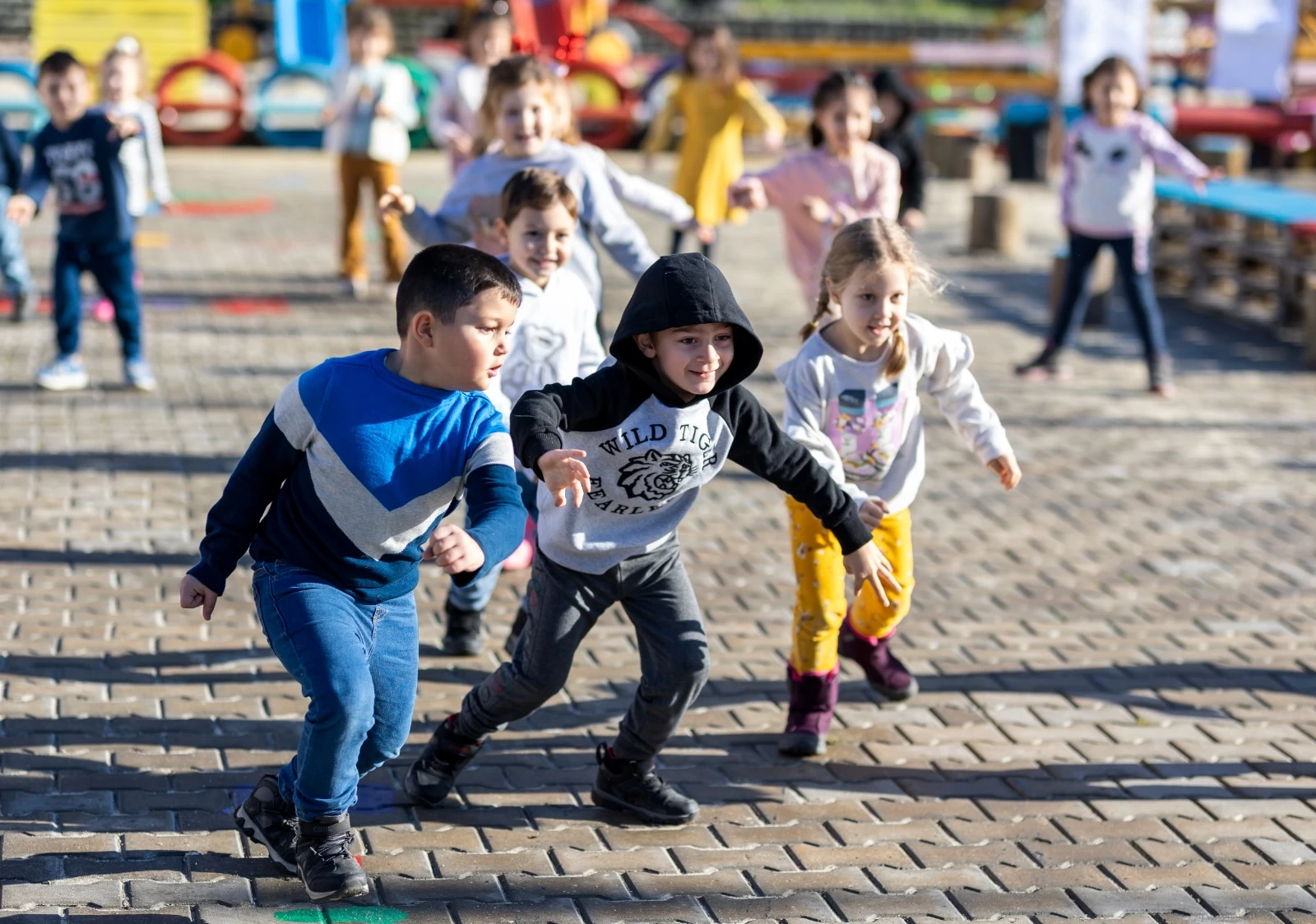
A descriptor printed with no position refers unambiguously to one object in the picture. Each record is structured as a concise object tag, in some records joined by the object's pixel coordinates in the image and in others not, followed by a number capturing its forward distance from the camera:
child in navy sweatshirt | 8.51
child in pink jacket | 7.57
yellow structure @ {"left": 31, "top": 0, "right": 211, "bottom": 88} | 22.81
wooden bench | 11.86
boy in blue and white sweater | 3.67
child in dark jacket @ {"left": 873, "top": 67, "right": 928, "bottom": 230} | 9.79
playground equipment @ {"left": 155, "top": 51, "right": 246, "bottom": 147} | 21.97
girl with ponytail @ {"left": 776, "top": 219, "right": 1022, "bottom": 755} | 4.68
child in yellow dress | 11.05
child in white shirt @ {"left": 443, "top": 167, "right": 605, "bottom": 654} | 5.06
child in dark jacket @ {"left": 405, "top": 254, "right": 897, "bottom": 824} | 3.93
